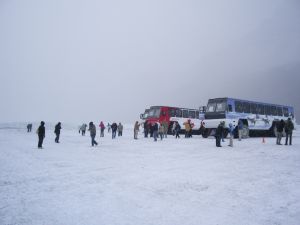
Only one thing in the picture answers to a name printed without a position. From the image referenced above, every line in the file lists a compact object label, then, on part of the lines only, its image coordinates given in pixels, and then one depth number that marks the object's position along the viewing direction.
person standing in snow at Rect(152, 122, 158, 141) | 23.27
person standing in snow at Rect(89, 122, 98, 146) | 18.97
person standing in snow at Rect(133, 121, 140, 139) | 26.09
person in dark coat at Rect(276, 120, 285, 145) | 17.70
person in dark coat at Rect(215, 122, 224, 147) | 17.77
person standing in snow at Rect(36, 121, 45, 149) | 17.18
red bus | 31.30
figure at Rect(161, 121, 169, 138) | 26.30
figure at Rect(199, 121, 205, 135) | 26.36
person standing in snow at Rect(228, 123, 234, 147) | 17.69
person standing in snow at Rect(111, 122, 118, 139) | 27.42
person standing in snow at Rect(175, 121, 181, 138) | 26.98
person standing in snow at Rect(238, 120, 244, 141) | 23.14
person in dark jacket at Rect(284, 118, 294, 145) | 17.84
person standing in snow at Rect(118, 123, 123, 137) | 31.32
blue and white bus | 24.77
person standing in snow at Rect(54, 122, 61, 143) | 21.59
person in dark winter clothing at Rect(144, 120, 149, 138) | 28.47
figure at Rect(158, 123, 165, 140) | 24.83
